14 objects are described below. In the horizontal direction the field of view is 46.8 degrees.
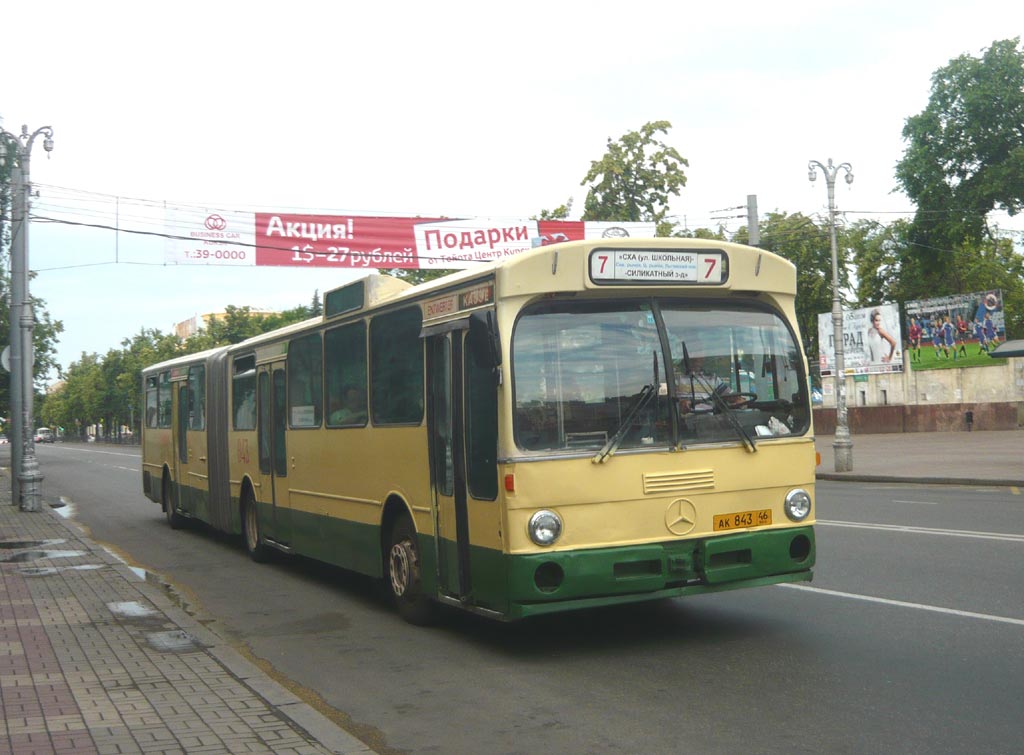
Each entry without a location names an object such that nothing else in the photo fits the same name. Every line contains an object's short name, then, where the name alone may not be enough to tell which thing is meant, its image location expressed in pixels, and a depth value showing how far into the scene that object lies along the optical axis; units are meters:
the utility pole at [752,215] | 32.19
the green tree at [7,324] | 29.89
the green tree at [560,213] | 53.06
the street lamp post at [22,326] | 24.30
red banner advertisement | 30.56
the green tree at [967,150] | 57.38
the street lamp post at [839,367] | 30.83
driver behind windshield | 8.37
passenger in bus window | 10.92
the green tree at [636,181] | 52.41
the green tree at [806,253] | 65.19
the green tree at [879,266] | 69.94
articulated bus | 7.99
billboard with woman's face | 54.25
